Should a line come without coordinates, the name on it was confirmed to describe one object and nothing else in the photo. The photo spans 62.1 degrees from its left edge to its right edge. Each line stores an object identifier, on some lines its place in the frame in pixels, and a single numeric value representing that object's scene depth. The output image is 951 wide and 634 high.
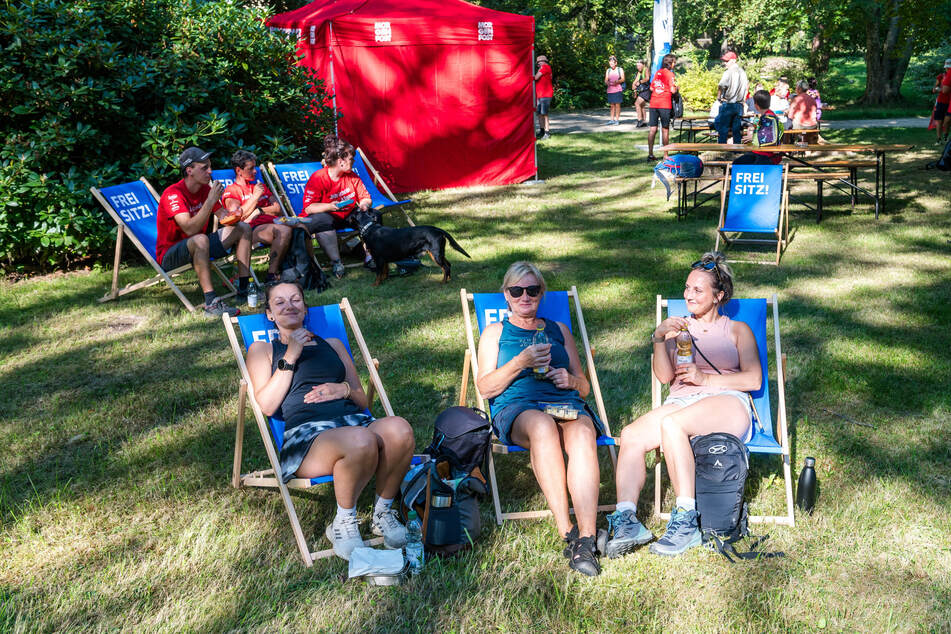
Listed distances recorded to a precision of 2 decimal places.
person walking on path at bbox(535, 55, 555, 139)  17.09
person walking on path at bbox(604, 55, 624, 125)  19.17
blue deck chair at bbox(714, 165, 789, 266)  7.59
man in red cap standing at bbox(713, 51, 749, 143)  11.90
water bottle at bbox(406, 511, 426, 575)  3.10
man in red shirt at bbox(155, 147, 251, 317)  6.30
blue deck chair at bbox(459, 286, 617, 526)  3.89
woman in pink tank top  3.21
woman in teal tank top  3.22
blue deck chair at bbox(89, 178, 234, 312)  6.49
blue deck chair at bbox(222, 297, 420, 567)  3.26
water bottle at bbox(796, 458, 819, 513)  3.38
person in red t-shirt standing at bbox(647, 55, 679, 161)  12.82
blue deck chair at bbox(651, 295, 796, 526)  3.40
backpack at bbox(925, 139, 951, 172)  11.63
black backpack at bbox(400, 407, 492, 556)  3.19
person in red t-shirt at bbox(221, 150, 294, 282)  6.88
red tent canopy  10.27
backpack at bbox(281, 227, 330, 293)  6.99
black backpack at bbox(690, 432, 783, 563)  3.22
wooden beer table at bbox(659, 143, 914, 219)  8.61
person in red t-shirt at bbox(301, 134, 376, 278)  7.60
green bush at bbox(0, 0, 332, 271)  7.24
